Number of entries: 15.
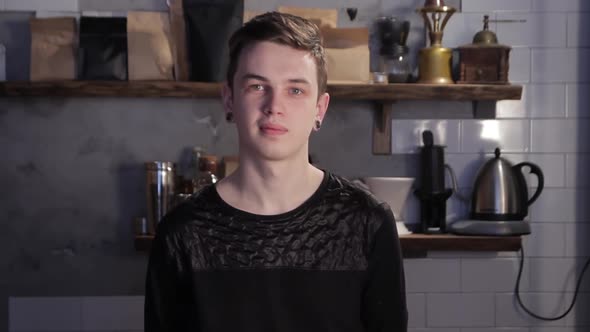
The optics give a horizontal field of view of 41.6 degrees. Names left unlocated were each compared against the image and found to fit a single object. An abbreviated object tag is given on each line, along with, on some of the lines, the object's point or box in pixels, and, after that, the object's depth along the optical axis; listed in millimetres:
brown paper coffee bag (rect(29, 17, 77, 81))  3084
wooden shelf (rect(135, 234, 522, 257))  2957
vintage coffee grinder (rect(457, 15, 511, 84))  3088
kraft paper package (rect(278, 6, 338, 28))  3113
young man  1361
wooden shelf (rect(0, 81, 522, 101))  2984
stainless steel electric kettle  3047
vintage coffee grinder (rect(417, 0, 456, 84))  3074
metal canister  3029
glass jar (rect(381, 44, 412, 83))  3094
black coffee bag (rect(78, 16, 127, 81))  3082
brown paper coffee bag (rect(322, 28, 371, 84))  3014
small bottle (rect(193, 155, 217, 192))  2980
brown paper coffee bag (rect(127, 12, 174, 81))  3062
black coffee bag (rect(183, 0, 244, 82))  3031
